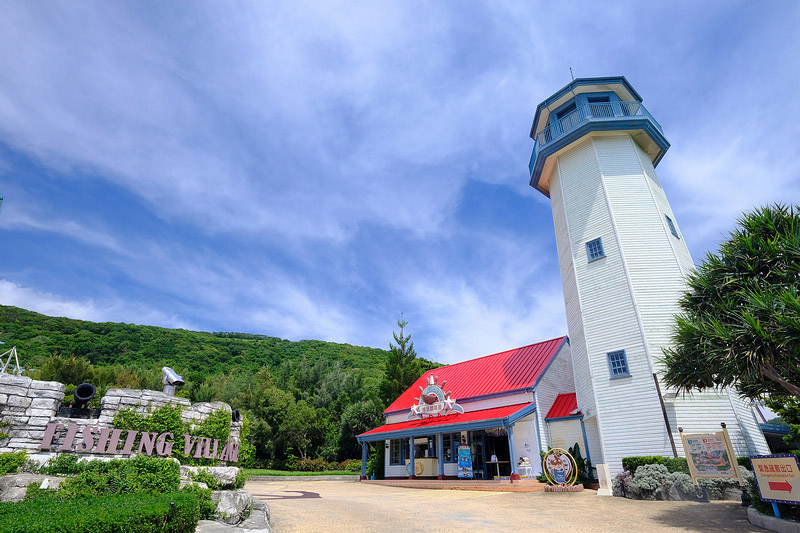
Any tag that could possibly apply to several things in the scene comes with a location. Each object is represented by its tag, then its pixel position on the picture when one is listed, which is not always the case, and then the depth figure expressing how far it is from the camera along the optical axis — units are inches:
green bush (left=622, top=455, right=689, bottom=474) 486.6
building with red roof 722.7
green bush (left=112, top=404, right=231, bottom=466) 348.2
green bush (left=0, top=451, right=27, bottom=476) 287.3
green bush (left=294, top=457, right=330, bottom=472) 1175.0
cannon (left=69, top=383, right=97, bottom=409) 346.9
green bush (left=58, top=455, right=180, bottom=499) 290.2
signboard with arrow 286.0
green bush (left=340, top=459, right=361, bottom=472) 1153.9
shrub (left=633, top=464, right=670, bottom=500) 464.8
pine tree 1269.7
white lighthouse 563.5
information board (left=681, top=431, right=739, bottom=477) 448.1
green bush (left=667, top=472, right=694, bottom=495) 454.9
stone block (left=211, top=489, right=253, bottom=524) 305.4
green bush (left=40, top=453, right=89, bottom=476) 301.0
